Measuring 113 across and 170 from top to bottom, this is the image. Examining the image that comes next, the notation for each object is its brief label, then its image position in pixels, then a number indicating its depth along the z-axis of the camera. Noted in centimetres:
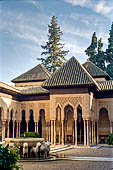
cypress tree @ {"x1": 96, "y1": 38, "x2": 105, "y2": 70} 3388
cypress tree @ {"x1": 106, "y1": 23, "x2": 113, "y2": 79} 3272
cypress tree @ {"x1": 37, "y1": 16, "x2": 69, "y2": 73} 3994
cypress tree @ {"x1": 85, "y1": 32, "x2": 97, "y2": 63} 3434
